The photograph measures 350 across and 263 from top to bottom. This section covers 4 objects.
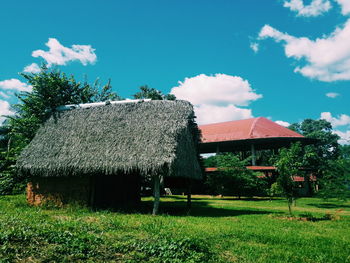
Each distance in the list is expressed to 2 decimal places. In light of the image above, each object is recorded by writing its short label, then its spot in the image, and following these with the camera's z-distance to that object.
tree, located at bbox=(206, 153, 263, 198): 21.48
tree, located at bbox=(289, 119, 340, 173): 40.09
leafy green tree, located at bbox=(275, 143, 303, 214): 11.36
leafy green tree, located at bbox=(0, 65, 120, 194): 15.27
